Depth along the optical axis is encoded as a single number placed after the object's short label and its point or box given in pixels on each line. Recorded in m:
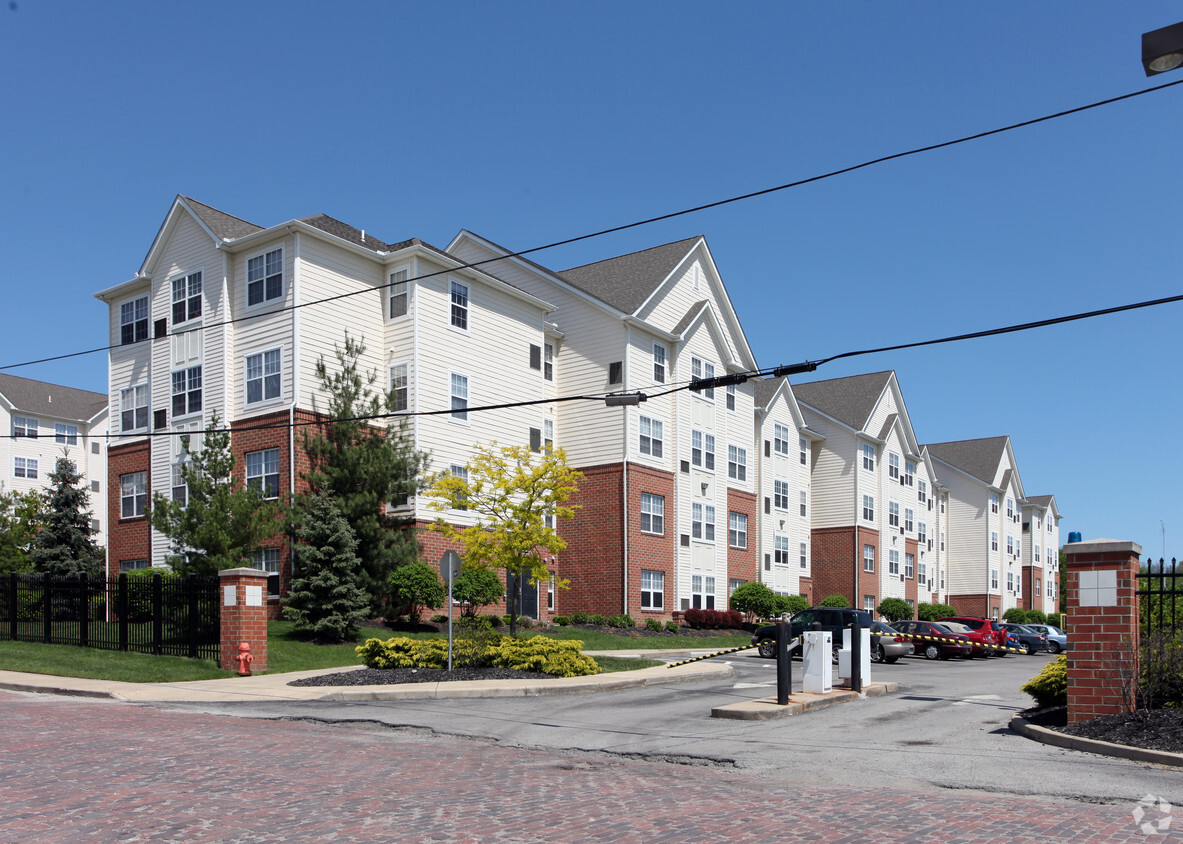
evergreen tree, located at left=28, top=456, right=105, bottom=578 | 38.94
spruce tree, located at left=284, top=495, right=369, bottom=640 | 27.39
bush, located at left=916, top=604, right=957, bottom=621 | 65.12
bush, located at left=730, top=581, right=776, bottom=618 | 45.47
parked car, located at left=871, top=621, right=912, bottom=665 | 31.44
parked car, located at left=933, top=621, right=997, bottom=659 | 36.38
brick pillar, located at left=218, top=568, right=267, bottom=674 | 22.50
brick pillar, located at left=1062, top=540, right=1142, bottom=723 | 13.28
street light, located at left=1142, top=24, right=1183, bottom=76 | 9.84
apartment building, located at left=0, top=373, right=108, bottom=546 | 63.44
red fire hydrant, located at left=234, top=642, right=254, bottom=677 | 22.33
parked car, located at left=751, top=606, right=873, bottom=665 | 30.92
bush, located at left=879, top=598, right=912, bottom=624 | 59.65
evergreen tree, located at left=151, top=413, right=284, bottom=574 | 25.92
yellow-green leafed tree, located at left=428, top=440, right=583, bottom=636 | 26.61
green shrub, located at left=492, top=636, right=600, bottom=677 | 22.16
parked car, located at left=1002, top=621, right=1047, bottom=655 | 43.73
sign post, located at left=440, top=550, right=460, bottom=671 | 21.23
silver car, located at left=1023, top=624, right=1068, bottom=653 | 45.75
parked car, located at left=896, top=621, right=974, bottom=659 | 35.12
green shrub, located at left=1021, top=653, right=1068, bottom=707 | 15.35
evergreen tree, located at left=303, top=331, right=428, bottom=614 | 29.27
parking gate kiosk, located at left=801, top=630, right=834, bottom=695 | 18.56
